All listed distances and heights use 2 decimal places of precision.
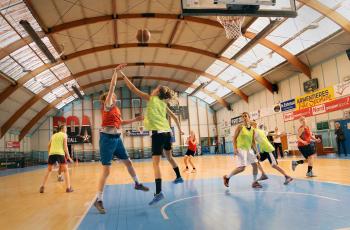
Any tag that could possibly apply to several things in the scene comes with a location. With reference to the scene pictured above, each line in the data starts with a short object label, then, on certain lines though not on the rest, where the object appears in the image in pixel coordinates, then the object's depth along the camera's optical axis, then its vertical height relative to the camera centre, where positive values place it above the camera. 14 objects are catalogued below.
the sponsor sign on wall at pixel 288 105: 23.22 +3.06
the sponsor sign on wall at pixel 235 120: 33.03 +2.92
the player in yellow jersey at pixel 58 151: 8.07 +0.12
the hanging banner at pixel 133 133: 37.84 +2.38
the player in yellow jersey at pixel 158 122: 5.29 +0.51
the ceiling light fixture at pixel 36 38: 15.03 +6.52
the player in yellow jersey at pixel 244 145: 6.77 +0.01
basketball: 9.12 +3.53
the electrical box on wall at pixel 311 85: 20.90 +4.05
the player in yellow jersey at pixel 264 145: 7.18 -0.01
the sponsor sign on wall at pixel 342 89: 17.67 +3.12
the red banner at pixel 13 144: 28.25 +1.35
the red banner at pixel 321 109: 17.83 +2.18
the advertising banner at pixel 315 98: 19.16 +3.01
